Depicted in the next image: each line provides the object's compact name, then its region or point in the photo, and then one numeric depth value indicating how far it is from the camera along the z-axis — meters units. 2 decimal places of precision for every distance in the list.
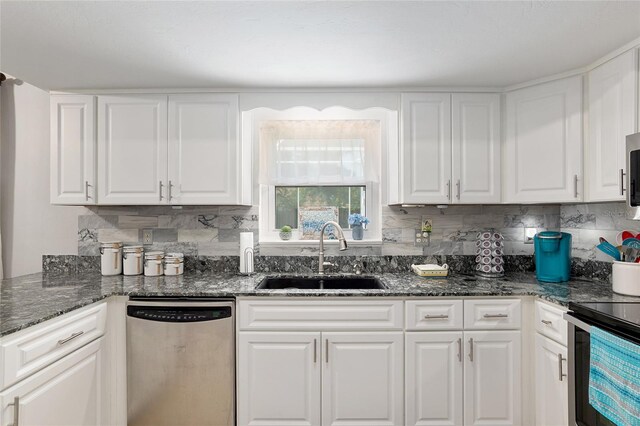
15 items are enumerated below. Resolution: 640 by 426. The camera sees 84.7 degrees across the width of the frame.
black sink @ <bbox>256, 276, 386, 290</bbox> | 2.46
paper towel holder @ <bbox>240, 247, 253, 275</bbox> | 2.40
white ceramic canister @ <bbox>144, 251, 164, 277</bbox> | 2.41
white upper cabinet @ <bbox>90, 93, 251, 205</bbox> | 2.35
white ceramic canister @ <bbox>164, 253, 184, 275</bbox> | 2.43
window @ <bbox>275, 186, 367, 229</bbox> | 2.82
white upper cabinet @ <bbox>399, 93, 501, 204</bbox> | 2.33
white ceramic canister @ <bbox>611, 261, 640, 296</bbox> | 1.78
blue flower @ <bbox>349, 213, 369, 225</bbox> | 2.68
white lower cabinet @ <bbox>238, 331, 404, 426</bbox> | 1.95
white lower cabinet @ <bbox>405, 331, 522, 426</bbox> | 1.94
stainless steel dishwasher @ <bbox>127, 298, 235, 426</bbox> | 1.93
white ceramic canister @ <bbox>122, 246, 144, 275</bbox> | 2.44
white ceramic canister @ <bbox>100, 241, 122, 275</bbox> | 2.42
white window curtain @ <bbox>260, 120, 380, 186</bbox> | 2.70
